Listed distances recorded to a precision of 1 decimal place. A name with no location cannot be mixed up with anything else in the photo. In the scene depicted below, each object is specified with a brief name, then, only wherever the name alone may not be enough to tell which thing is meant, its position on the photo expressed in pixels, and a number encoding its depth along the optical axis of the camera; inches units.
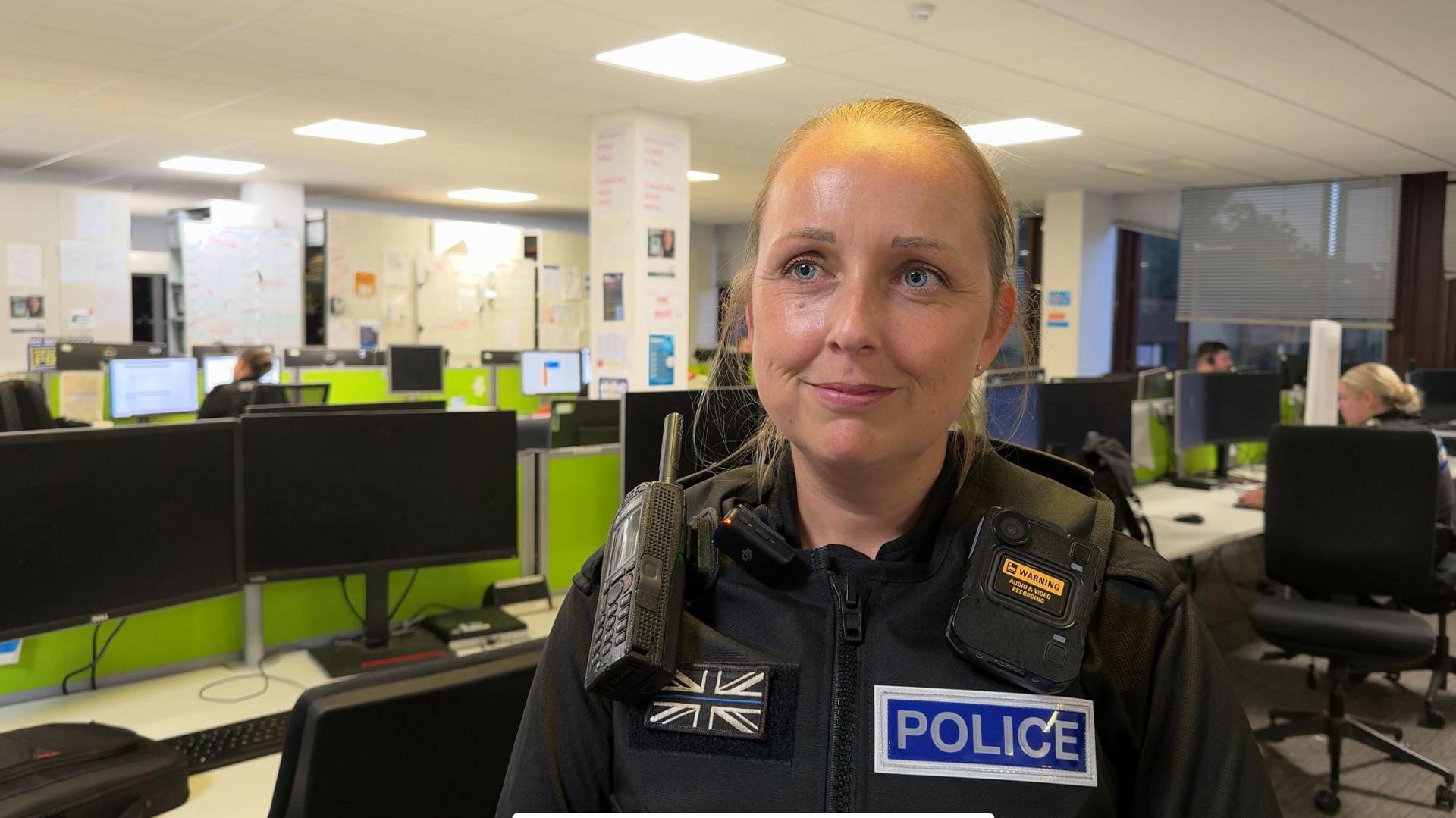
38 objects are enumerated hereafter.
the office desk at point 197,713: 62.6
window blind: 339.3
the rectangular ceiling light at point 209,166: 336.2
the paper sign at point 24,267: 341.4
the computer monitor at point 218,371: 257.4
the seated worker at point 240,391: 210.5
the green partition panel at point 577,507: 109.7
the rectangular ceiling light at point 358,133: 268.7
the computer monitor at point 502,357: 307.1
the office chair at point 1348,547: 122.0
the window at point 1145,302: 418.3
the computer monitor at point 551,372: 287.4
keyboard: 67.2
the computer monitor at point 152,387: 230.7
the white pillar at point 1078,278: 378.3
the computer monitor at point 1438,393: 286.5
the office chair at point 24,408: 115.7
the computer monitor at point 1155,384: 211.2
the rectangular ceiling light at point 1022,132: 247.8
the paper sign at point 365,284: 404.8
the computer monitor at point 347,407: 107.4
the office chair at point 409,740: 44.1
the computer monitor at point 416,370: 267.3
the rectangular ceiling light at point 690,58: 181.8
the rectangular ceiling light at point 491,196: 420.5
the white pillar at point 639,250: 240.7
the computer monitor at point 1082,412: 159.2
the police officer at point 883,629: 31.1
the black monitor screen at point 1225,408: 197.0
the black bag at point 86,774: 56.9
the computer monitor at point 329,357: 270.4
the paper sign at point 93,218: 360.5
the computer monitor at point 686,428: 97.0
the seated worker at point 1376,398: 169.8
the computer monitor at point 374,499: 83.5
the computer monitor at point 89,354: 241.8
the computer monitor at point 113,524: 69.2
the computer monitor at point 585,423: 148.8
